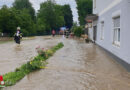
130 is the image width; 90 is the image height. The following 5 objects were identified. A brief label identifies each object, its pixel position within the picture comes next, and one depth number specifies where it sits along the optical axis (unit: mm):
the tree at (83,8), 43938
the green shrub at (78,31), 29844
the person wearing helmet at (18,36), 17203
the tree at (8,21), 27484
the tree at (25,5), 59281
